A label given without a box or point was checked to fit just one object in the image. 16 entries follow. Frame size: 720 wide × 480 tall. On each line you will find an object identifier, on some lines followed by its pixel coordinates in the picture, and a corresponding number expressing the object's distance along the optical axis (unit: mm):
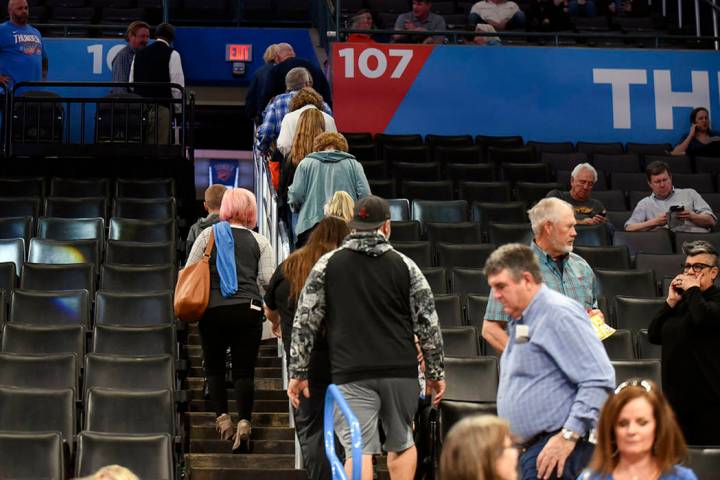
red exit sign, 27422
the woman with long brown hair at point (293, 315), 10047
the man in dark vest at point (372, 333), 9414
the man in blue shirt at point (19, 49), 21812
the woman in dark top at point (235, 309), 12961
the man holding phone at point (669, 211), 17250
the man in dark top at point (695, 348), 11172
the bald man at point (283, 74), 18875
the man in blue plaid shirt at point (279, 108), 16703
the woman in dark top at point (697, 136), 22187
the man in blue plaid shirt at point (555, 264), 9812
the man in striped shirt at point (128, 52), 22055
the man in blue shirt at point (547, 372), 8133
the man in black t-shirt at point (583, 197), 15930
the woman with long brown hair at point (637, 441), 7793
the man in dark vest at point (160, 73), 21656
